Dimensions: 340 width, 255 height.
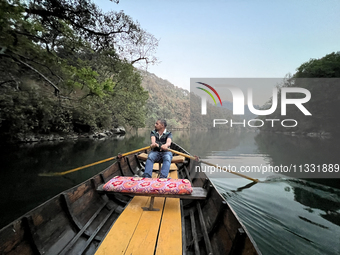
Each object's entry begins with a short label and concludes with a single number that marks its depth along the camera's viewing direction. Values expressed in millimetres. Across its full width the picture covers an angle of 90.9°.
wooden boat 1719
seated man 3961
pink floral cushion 2621
